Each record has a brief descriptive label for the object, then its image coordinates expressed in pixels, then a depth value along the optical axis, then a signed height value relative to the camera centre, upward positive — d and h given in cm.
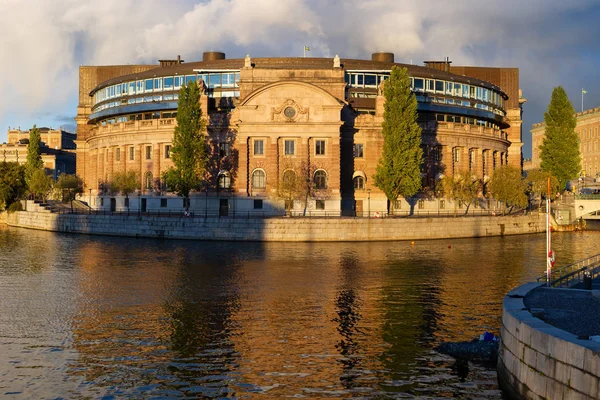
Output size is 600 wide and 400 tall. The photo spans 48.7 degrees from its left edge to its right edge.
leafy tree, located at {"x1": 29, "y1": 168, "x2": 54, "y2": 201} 11231 +418
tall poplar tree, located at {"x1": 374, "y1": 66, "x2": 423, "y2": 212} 8769 +854
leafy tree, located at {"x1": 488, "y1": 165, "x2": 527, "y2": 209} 9631 +302
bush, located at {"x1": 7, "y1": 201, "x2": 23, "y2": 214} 11012 +21
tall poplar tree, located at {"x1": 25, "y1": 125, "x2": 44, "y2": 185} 12475 +1006
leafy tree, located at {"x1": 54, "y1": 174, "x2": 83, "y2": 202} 11006 +367
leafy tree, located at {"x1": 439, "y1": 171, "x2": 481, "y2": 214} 9306 +272
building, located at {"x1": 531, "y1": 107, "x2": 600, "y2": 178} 18425 +1925
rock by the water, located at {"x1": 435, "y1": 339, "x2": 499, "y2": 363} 2662 -588
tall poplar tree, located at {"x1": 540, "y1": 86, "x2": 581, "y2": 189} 11762 +1168
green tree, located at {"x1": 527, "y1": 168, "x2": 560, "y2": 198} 10381 +390
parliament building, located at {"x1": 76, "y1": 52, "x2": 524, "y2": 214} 8956 +1167
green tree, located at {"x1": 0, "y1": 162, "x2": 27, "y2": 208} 11194 +407
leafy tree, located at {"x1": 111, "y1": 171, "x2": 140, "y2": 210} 9867 +385
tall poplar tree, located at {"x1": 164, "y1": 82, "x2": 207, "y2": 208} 8738 +811
